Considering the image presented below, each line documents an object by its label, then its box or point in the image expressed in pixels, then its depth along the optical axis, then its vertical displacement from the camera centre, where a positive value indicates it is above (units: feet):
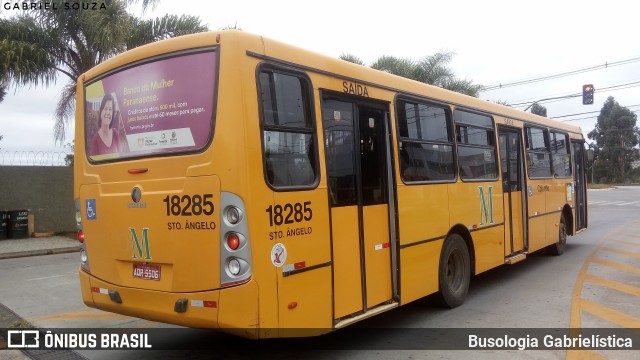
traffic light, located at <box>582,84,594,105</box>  85.87 +14.21
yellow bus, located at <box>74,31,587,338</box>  12.92 +0.07
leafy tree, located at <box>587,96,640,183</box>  190.08 +13.65
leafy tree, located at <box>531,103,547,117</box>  187.11 +26.30
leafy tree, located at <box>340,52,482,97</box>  64.44 +14.73
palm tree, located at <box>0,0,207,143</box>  41.19 +14.02
